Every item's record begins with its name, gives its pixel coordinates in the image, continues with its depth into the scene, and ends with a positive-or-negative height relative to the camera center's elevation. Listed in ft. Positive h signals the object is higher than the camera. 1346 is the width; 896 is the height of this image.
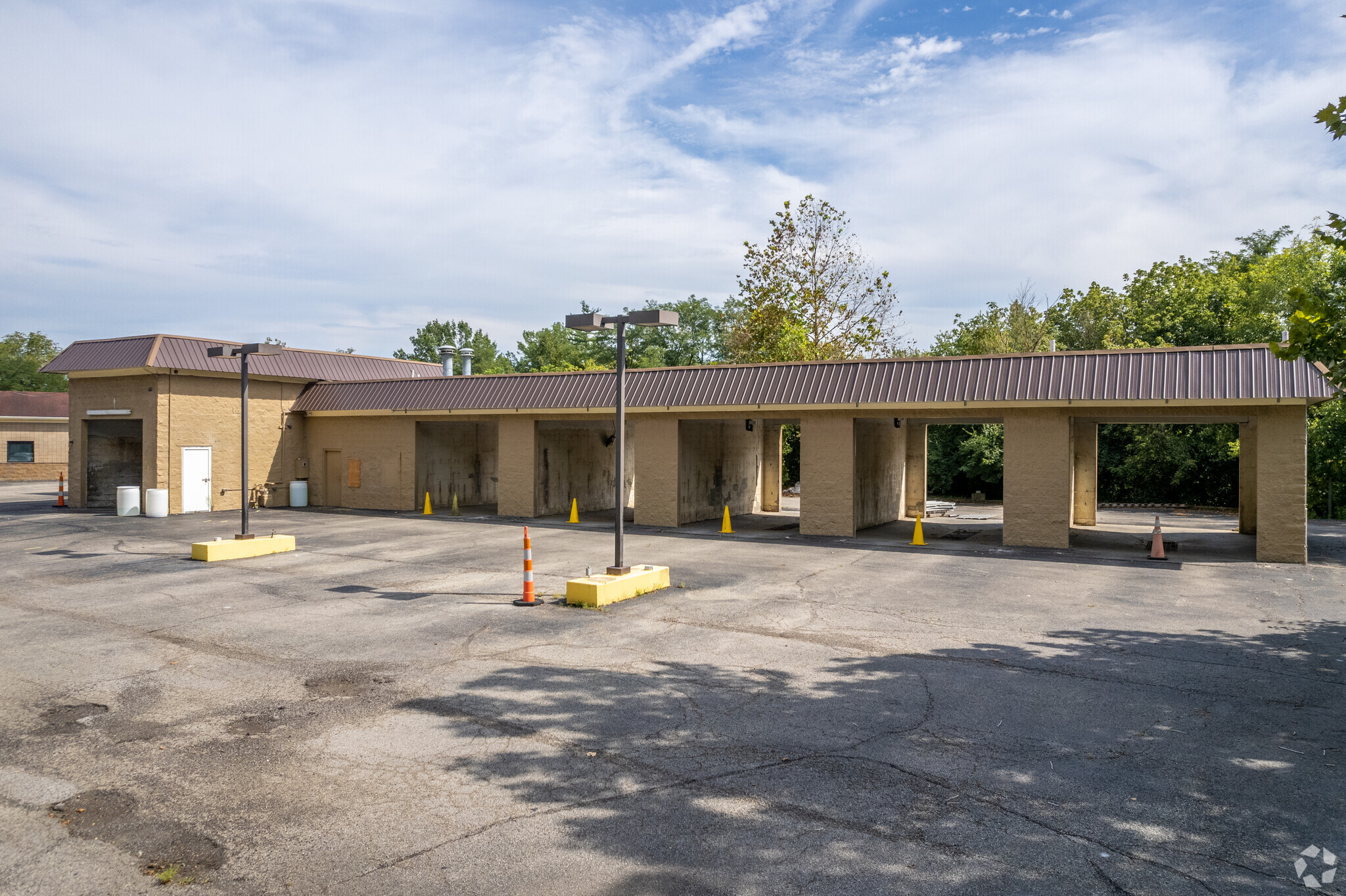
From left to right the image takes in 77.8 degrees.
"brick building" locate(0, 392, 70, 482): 144.97 +4.25
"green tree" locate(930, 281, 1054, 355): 132.77 +21.55
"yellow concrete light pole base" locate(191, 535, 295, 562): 52.85 -5.82
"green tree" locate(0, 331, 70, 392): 244.01 +26.53
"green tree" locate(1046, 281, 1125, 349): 140.87 +24.59
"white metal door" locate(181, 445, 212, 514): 85.30 -2.19
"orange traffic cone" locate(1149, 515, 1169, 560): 56.08 -5.80
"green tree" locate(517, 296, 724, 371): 242.17 +36.03
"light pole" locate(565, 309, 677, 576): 39.32 +6.44
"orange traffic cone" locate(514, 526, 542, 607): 39.70 -5.94
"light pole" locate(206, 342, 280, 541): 53.52 +6.99
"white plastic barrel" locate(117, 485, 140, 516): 82.38 -4.19
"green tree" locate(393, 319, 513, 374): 287.07 +40.82
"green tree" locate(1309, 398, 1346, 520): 85.71 +0.27
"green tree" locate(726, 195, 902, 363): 133.49 +25.49
